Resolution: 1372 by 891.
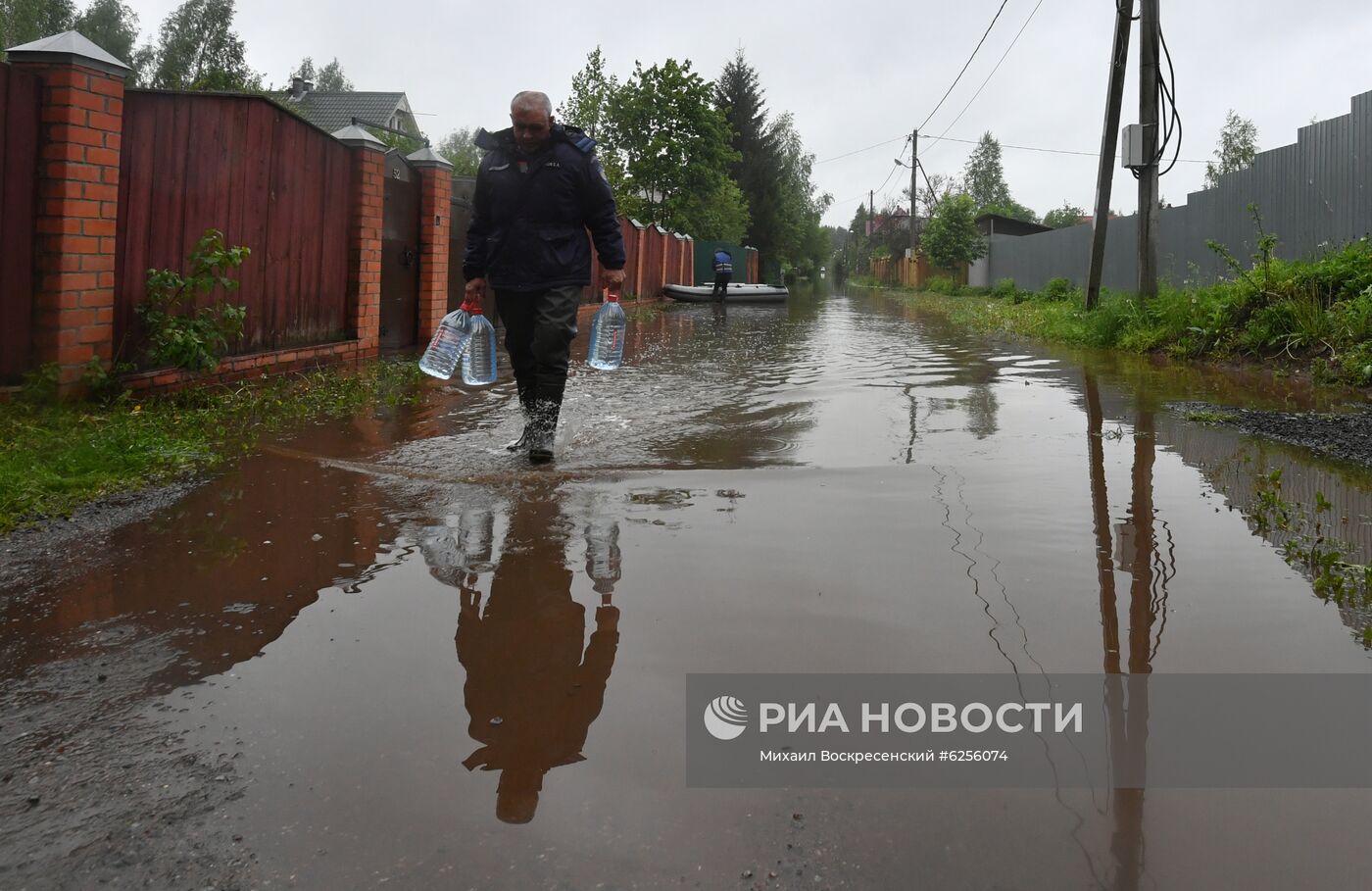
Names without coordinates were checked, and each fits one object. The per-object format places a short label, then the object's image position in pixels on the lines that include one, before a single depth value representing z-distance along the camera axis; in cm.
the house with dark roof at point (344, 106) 4503
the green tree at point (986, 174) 8806
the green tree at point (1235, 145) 6041
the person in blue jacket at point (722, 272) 2700
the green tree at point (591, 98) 3133
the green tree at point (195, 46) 4684
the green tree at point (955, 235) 3916
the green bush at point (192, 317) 646
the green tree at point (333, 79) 6969
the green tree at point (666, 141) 3194
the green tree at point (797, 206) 5566
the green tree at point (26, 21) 3800
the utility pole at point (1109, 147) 1447
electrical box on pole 1354
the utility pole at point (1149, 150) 1323
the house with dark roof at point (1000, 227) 4075
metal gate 1060
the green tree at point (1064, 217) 6779
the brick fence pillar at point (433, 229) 1120
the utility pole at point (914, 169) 5034
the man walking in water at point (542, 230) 519
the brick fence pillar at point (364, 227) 953
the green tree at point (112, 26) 4600
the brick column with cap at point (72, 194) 577
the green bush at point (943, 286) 3977
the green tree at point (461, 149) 5121
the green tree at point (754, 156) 5134
